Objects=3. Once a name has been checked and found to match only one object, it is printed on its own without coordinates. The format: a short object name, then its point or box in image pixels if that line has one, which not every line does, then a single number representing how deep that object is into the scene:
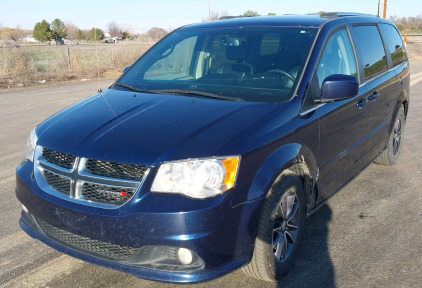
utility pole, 22.67
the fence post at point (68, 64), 20.41
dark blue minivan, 2.79
